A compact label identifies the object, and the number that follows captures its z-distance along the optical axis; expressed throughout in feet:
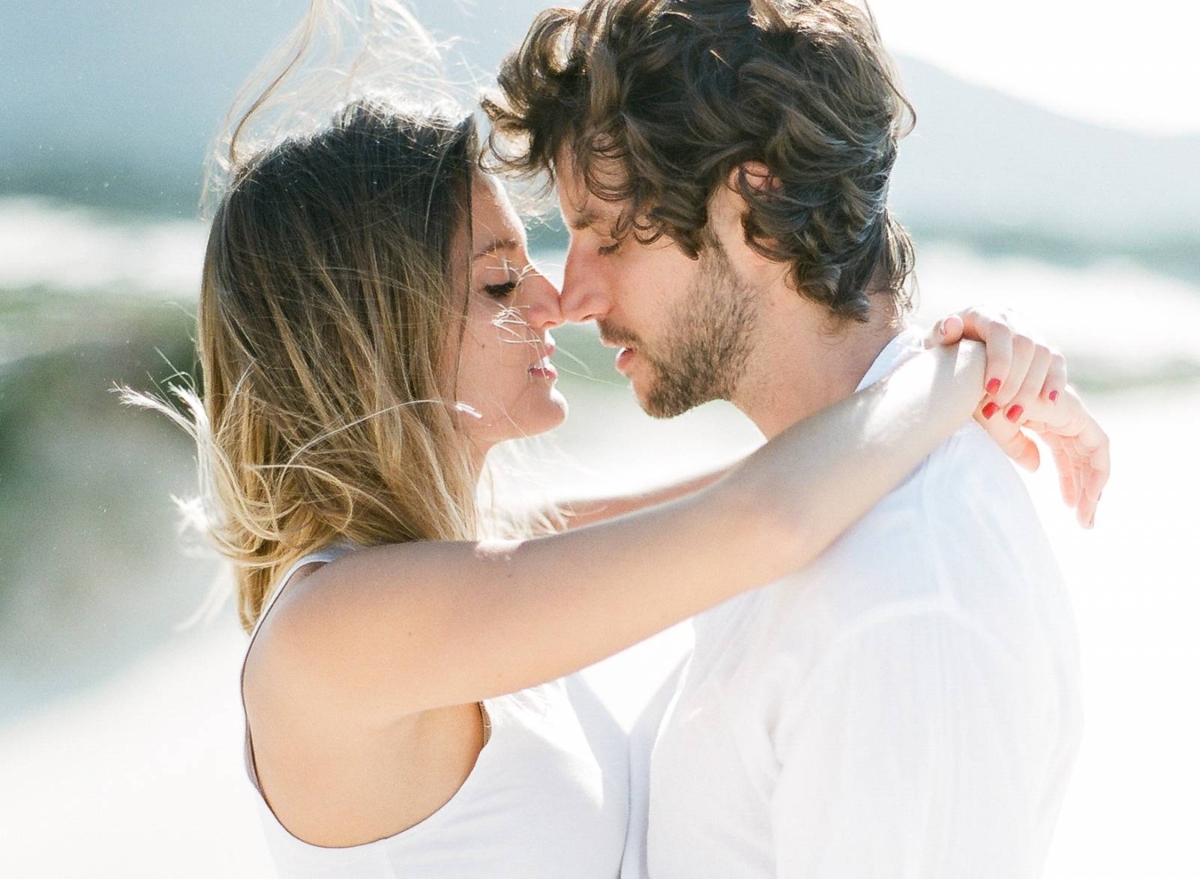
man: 3.72
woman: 4.03
